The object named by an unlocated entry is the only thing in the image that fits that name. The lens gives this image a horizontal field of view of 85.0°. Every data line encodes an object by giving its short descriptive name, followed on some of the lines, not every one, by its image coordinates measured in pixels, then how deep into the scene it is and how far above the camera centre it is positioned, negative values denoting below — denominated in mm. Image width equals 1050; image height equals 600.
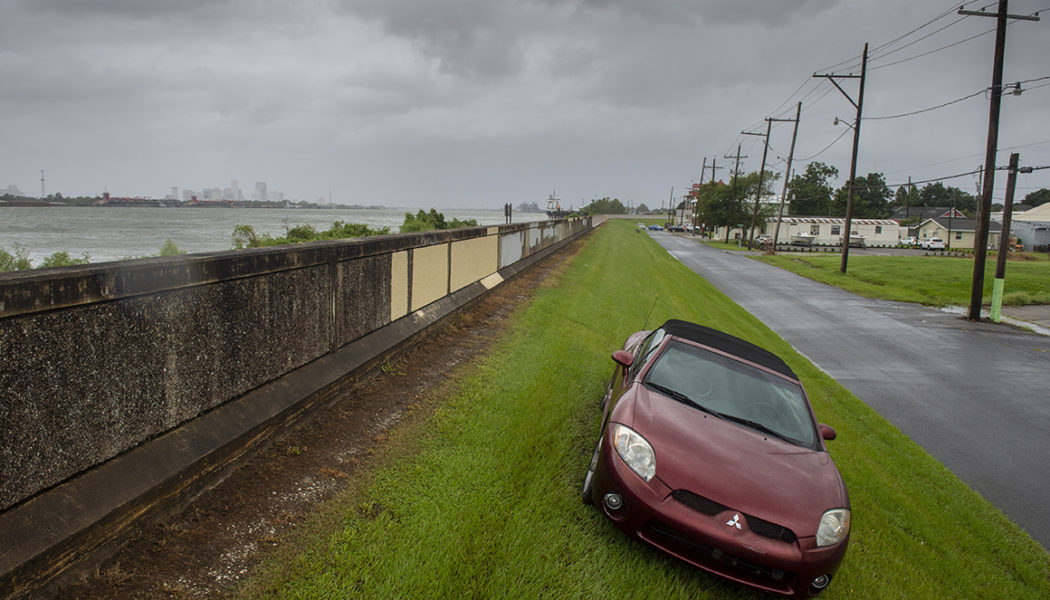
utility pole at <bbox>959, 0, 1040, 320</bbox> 18766 +3598
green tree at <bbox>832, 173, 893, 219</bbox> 117562 +10531
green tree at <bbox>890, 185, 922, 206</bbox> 143875 +14754
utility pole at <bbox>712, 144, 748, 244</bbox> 70750 +4937
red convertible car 3406 -1505
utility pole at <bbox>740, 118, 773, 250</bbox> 55469 +10642
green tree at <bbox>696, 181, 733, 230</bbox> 71812 +5035
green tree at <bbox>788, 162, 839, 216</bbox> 129625 +13794
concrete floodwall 2549 -765
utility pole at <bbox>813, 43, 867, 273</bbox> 31938 +8364
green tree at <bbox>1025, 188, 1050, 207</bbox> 146250 +15873
